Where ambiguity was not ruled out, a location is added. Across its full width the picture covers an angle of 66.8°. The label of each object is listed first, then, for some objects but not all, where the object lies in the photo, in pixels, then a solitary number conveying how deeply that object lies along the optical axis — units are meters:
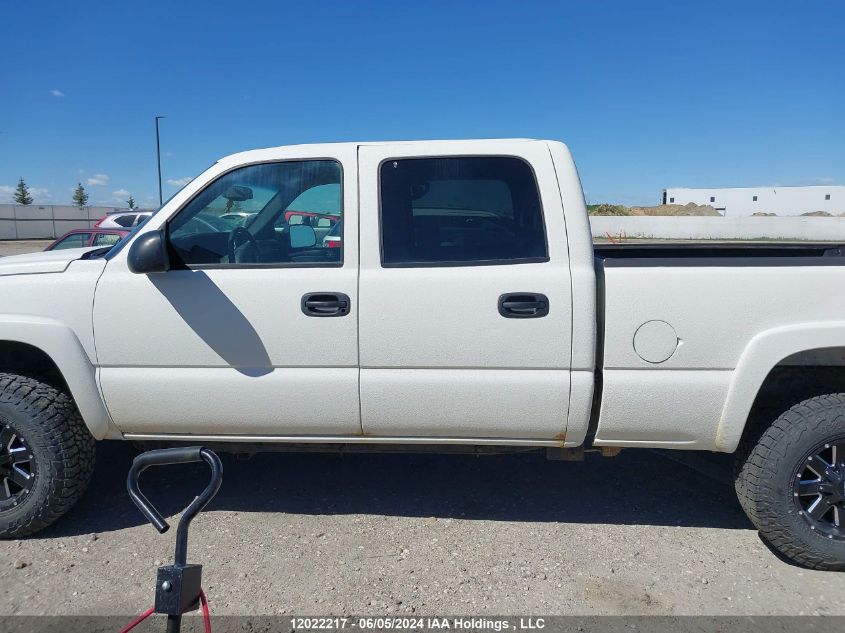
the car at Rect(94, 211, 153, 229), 13.45
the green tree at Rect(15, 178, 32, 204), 82.81
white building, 66.50
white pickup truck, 2.95
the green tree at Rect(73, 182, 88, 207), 86.12
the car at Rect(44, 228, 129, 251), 11.28
